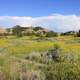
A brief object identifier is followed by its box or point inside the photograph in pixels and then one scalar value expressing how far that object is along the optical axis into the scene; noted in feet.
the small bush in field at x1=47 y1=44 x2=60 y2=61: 30.21
